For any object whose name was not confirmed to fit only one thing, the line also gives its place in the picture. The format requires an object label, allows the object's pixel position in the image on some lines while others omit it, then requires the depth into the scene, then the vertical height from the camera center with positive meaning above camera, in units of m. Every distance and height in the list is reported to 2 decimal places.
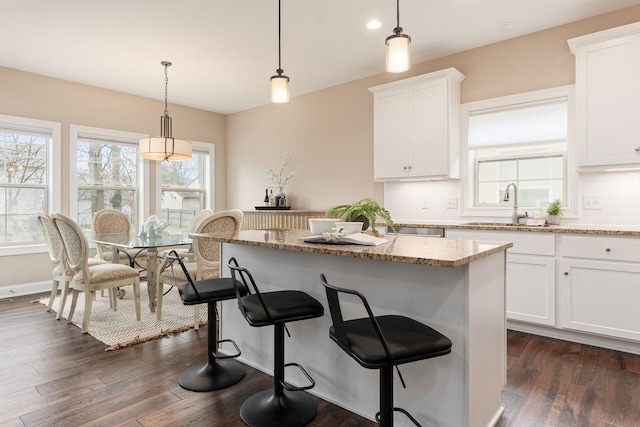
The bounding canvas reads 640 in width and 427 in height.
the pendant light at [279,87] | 2.54 +0.84
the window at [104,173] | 5.02 +0.53
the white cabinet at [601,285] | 2.70 -0.56
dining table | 3.36 -0.31
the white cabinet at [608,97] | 2.85 +0.90
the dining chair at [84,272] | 3.18 -0.55
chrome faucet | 3.53 +0.01
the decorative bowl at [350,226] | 1.95 -0.08
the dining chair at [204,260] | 3.32 -0.45
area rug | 3.07 -1.03
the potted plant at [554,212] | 3.33 -0.01
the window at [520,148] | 3.47 +0.63
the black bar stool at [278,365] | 1.76 -0.83
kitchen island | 1.59 -0.47
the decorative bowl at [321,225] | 2.03 -0.08
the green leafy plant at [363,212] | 2.17 -0.01
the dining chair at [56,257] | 3.49 -0.45
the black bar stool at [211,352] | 2.19 -0.91
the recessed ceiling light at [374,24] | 3.32 +1.69
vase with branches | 5.66 +0.53
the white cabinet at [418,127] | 3.77 +0.89
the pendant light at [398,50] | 2.02 +0.88
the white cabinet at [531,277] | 3.03 -0.55
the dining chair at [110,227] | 4.39 -0.21
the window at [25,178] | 4.46 +0.40
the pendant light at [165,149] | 3.88 +0.66
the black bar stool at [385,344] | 1.30 -0.49
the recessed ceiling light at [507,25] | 3.34 +1.68
